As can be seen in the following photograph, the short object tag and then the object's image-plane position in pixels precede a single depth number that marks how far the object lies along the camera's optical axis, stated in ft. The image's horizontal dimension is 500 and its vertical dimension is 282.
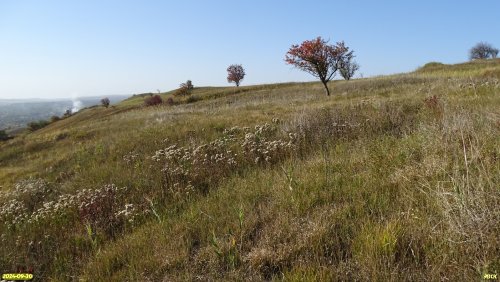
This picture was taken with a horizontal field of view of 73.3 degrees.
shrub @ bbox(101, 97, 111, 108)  209.31
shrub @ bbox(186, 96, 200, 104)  149.92
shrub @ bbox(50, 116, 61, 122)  223.40
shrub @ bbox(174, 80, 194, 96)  175.11
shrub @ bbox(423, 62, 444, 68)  162.91
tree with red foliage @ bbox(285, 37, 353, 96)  78.48
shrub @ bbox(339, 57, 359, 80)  199.82
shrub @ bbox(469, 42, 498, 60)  279.49
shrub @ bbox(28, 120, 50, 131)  211.47
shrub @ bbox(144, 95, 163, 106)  159.12
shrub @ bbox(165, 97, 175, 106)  138.38
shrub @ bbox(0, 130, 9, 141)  174.40
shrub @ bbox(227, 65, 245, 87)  206.80
